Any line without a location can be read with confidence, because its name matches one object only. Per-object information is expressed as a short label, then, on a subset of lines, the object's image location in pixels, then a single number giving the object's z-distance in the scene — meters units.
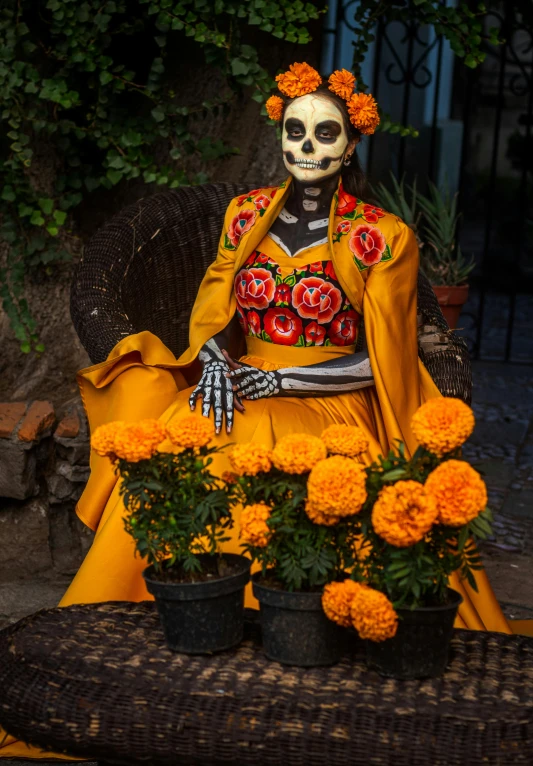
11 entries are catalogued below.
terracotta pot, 4.81
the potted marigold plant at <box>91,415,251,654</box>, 1.80
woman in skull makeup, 2.75
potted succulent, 4.85
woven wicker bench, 1.63
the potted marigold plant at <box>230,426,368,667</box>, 1.77
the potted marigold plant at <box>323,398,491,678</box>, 1.67
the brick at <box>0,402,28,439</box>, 3.55
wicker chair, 2.97
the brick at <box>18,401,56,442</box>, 3.54
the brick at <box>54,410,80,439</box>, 3.53
